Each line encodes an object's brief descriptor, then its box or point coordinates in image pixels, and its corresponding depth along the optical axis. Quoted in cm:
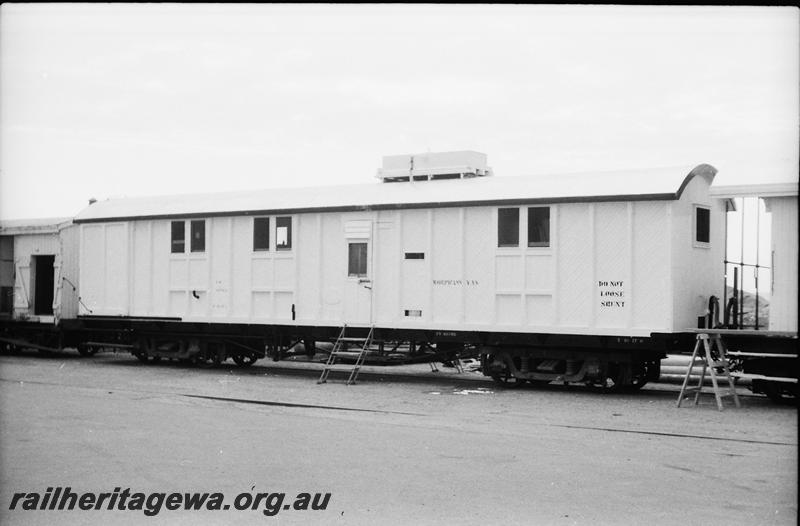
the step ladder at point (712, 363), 1328
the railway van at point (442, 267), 1495
